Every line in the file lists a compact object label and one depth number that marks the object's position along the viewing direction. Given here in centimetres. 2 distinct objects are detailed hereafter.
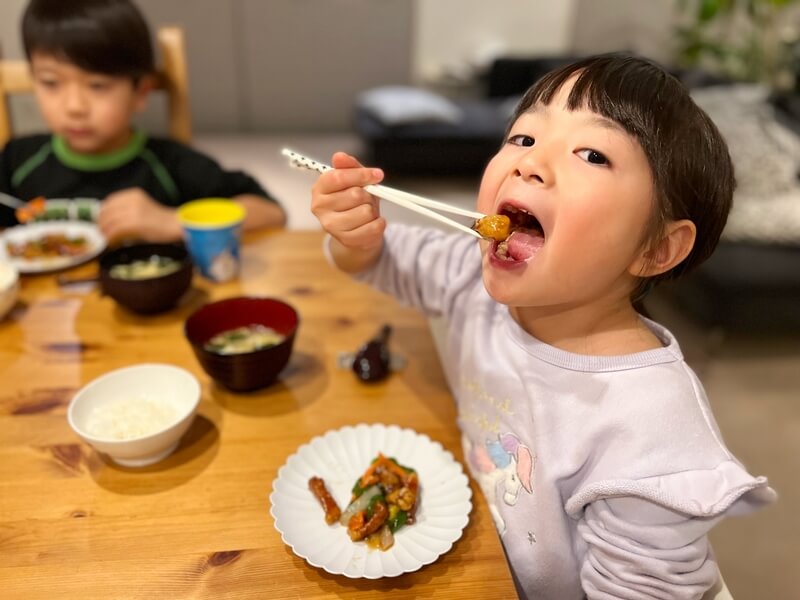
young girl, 71
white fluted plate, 74
